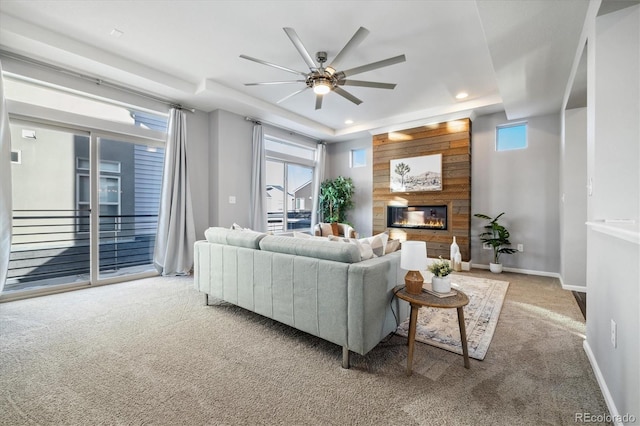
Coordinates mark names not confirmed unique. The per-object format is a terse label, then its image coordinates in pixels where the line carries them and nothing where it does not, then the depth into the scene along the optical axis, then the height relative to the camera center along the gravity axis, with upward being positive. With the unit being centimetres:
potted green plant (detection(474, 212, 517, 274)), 464 -50
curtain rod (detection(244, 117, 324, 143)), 526 +180
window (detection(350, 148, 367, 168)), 684 +136
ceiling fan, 256 +146
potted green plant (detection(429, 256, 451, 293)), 198 -49
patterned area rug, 221 -108
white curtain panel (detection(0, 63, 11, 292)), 294 +19
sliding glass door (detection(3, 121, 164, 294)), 342 +5
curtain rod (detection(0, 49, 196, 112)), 309 +174
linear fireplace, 530 -13
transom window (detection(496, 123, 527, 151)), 481 +134
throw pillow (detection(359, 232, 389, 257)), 227 -28
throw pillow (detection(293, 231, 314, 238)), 252 -24
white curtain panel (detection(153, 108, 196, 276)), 434 -1
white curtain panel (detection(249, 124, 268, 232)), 529 +51
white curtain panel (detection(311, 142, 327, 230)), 683 +82
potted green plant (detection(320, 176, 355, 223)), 661 +31
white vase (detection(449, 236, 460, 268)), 484 -69
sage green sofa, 185 -60
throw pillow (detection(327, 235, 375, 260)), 208 -31
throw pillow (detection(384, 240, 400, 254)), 239 -32
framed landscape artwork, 523 +75
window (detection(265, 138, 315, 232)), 613 +61
